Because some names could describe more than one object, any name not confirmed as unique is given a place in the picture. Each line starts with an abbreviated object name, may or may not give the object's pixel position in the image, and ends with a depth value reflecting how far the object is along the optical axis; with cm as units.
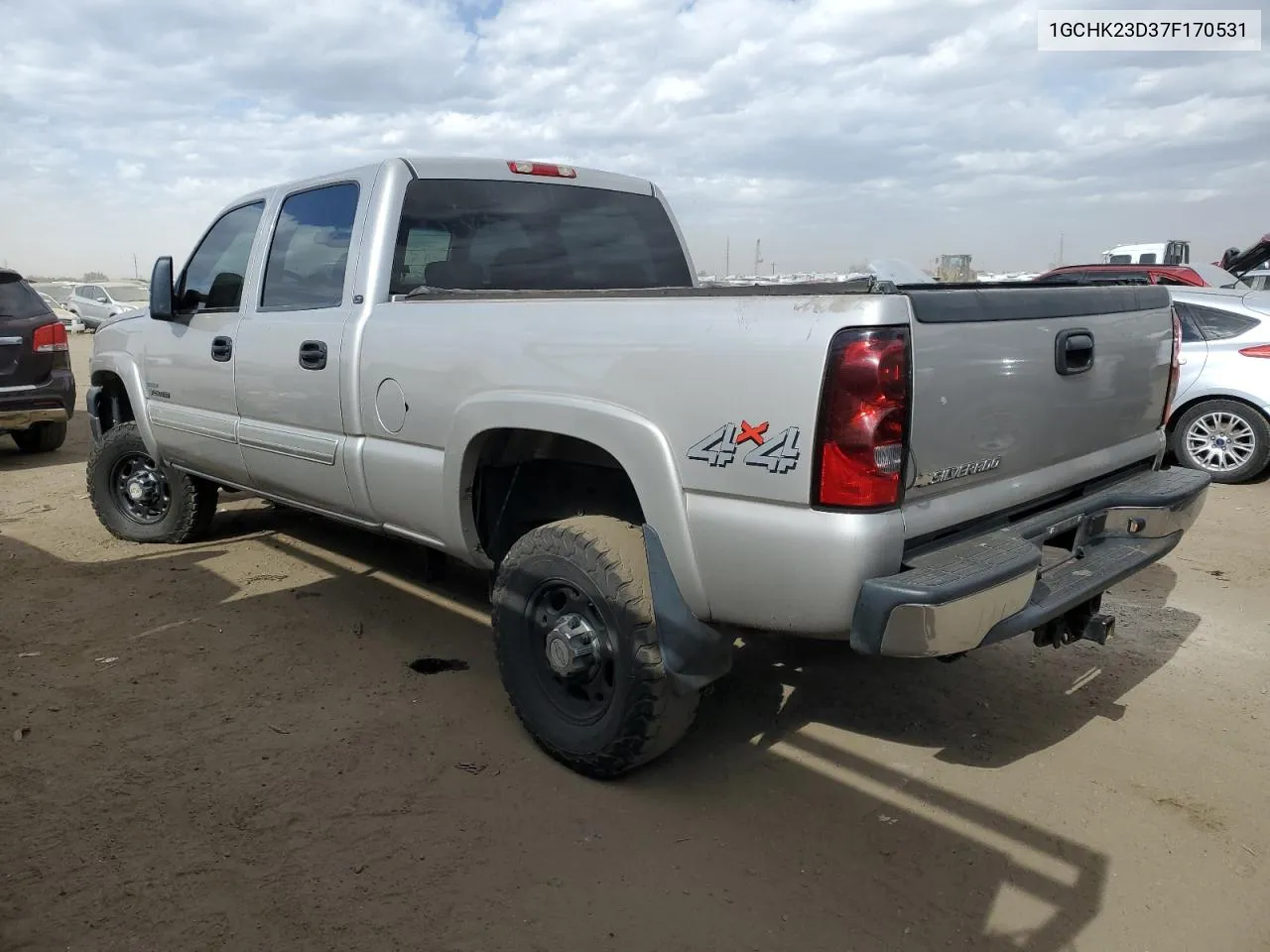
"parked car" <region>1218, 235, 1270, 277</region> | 1362
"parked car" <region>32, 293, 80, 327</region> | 2949
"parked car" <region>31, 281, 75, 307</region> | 3397
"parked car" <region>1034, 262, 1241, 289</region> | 1106
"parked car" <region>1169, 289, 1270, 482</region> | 744
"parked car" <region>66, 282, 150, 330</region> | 2817
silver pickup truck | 236
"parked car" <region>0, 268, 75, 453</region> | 823
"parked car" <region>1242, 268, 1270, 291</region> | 1384
